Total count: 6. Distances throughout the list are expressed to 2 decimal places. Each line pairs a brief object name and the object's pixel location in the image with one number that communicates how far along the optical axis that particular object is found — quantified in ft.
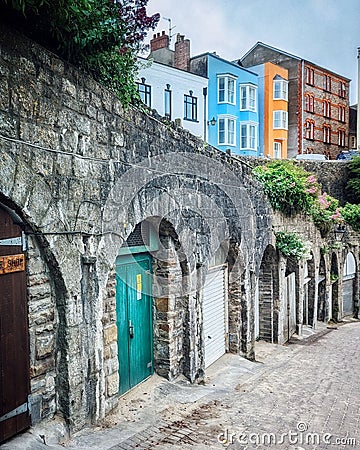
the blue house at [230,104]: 80.89
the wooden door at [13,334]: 12.53
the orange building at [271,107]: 92.12
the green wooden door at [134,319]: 19.36
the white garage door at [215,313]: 27.14
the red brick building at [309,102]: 96.78
